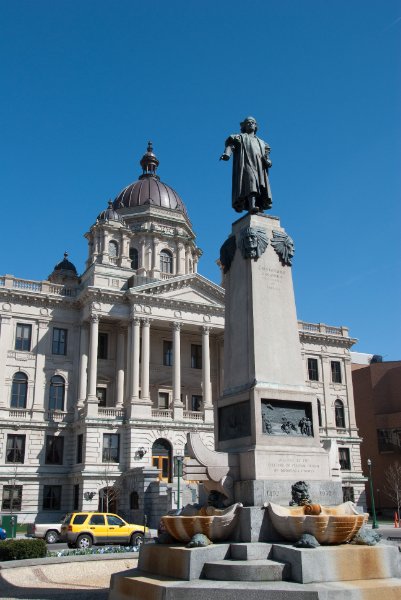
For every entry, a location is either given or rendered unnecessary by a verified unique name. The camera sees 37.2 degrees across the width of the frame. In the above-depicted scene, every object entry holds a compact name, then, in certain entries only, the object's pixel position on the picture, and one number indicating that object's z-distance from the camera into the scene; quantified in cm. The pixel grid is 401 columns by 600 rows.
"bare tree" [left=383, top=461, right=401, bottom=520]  5568
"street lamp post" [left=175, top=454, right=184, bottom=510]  3592
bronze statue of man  1389
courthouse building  4422
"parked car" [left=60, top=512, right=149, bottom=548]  2623
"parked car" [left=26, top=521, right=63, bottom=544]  3052
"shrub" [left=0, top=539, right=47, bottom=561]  1507
